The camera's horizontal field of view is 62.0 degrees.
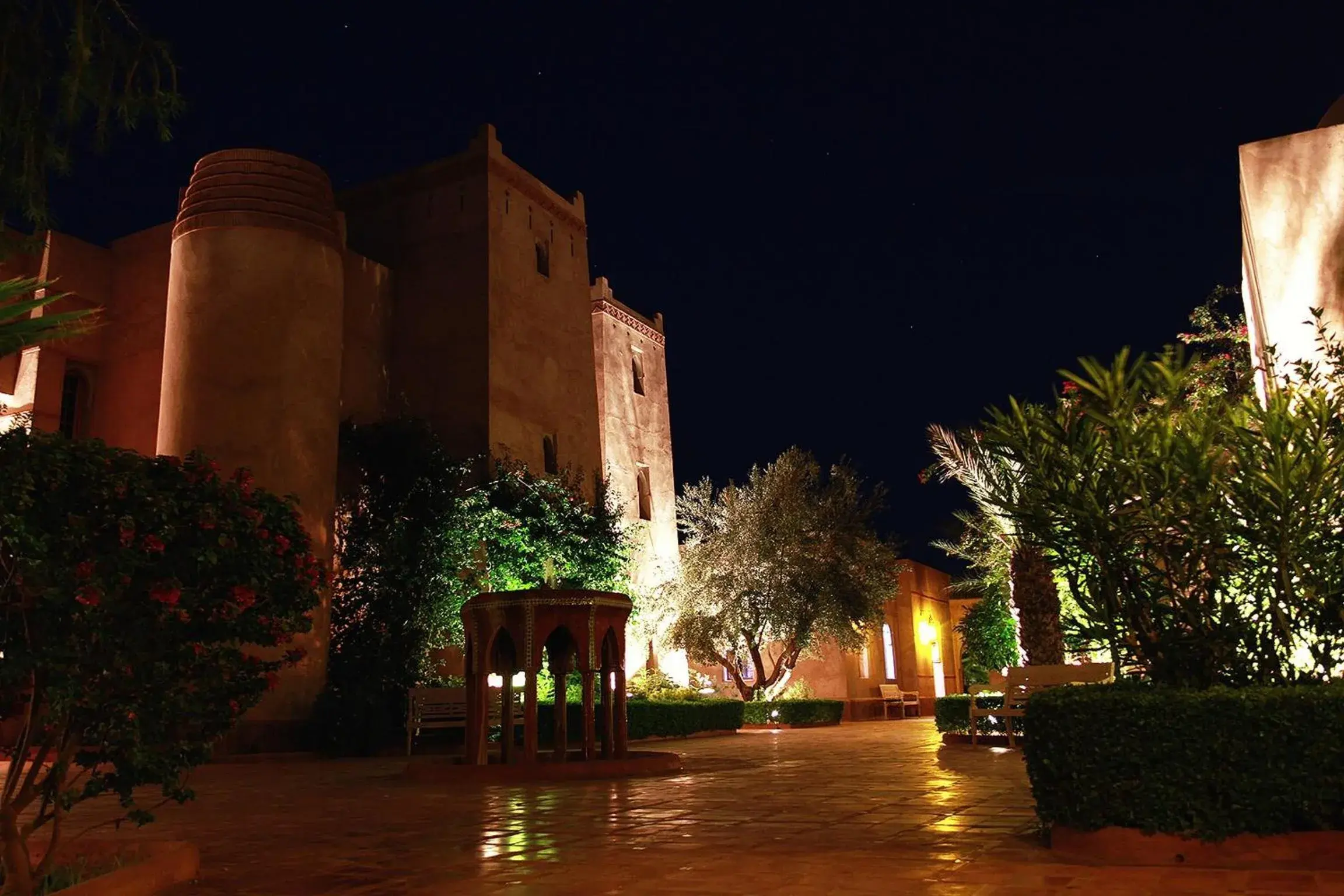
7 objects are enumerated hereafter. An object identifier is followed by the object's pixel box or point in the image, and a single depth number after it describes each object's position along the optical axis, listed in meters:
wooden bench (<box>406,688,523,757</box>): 15.96
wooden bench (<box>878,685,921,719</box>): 30.94
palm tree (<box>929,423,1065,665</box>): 15.55
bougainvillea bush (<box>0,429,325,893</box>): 4.70
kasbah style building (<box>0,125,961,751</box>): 17.55
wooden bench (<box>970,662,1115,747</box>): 12.47
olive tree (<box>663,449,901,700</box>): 25.22
